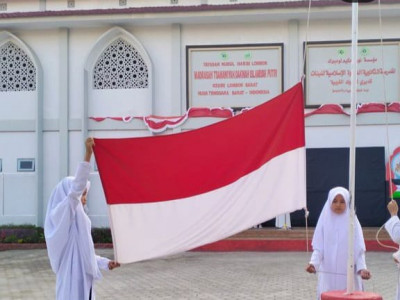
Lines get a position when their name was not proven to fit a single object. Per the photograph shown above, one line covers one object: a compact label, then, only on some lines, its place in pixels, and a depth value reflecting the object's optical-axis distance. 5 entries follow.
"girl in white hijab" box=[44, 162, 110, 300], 5.04
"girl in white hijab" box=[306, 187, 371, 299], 5.53
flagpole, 4.73
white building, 13.75
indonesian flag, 4.82
